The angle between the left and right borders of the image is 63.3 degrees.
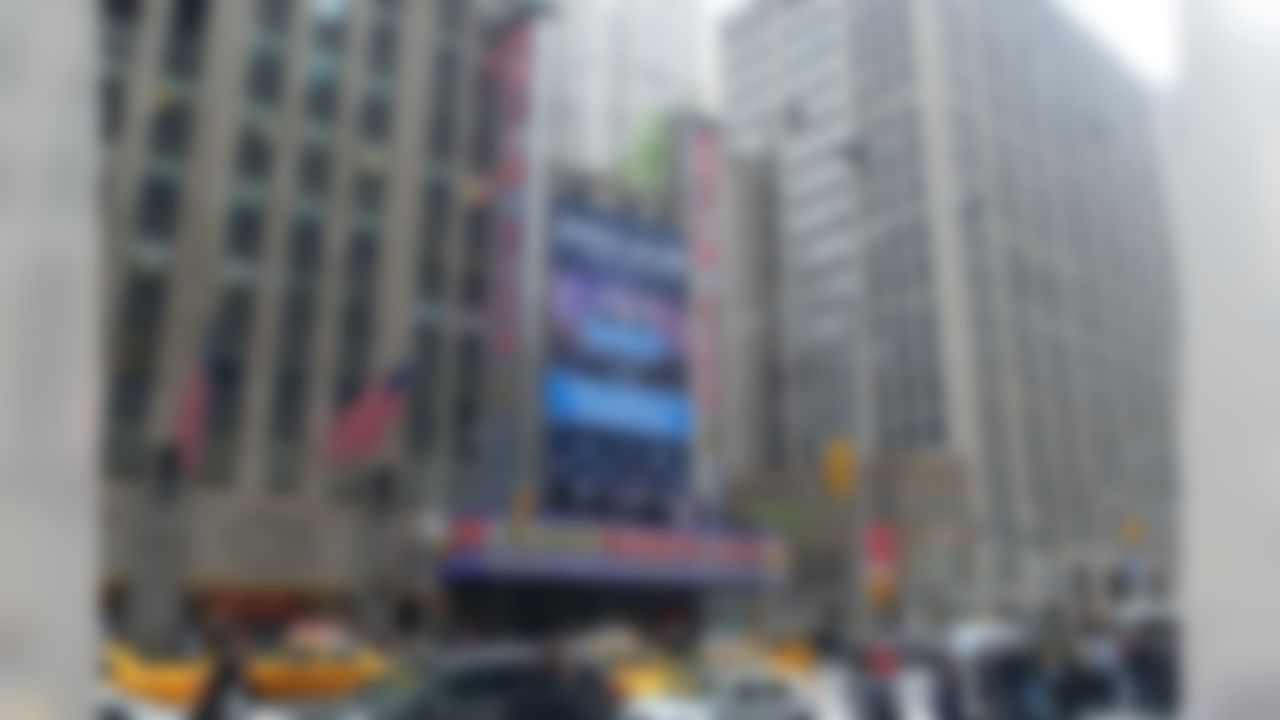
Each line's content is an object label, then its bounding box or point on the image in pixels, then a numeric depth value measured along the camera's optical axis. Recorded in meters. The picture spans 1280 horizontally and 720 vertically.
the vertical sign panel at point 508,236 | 23.06
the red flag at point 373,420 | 16.33
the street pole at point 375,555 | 19.62
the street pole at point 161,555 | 16.64
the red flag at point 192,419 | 15.15
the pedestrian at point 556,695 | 4.21
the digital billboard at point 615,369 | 24.02
